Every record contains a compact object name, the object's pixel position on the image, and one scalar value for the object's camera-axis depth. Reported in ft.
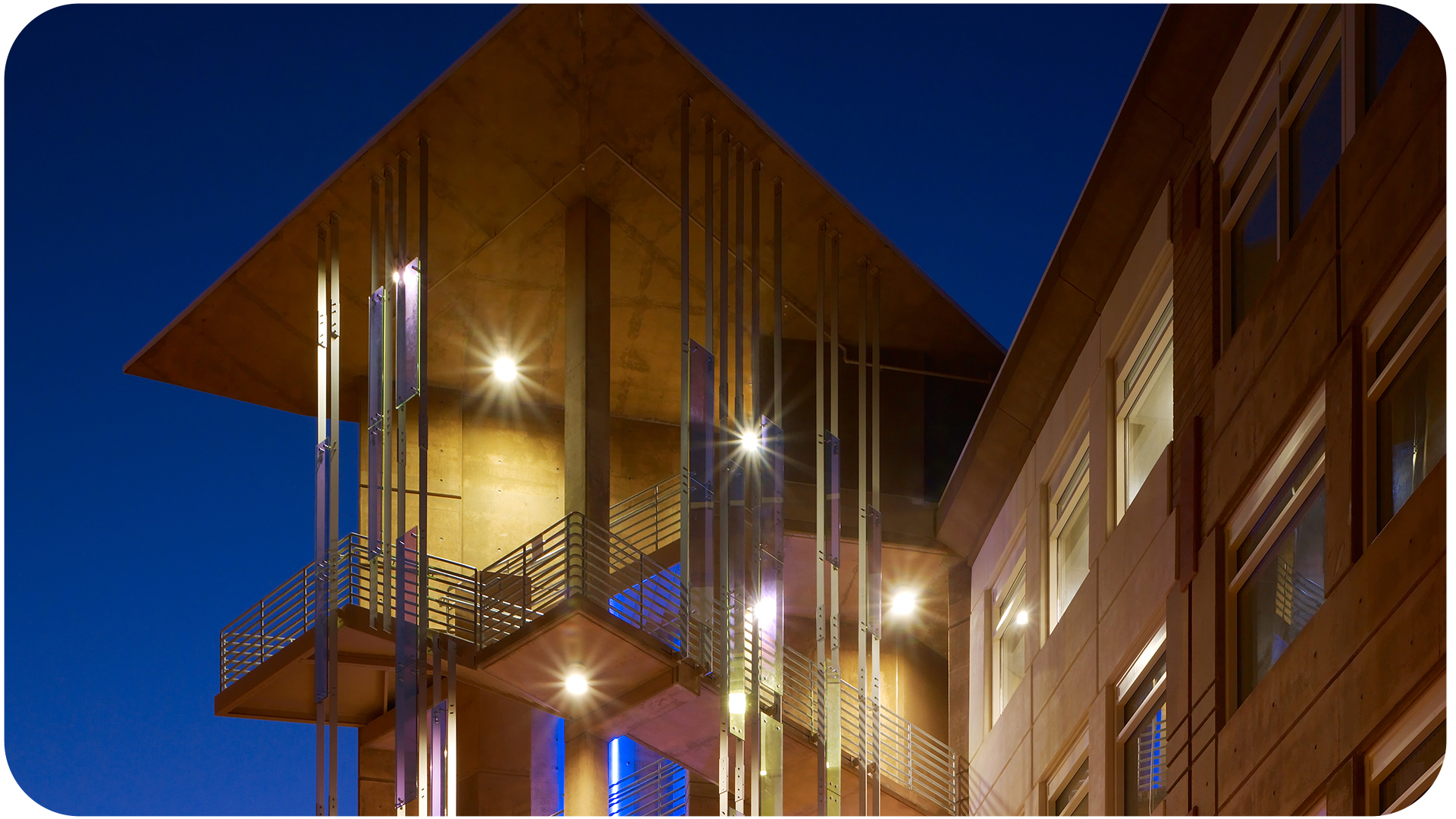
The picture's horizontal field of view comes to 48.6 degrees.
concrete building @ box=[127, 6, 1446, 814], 37.29
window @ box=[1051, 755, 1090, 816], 61.11
